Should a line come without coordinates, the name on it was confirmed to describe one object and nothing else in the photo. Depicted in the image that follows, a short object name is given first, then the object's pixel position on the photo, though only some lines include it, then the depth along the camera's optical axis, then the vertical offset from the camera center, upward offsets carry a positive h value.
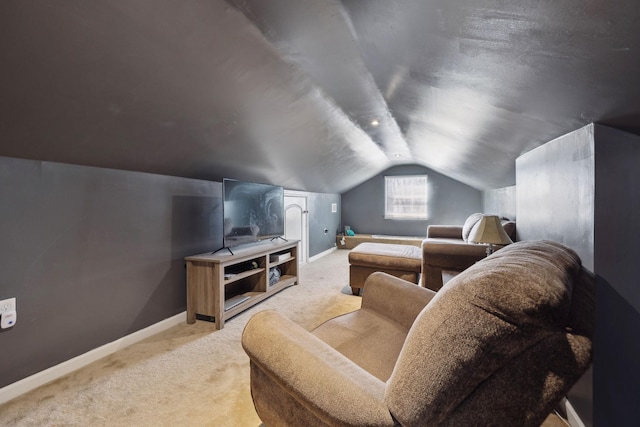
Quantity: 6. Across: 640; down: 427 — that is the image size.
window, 6.77 +0.31
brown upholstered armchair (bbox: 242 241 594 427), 0.61 -0.35
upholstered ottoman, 3.09 -0.61
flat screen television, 2.77 -0.01
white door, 4.71 -0.19
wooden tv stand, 2.47 -0.69
